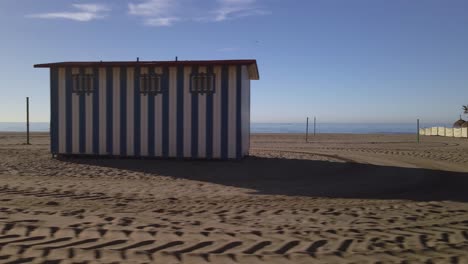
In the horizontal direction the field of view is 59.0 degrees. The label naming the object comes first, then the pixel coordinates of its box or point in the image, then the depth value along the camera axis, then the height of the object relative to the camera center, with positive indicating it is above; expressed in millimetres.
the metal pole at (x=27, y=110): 21102 +681
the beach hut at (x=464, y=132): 36297 -733
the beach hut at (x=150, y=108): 13156 +499
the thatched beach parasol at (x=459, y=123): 43144 +72
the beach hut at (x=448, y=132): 39750 -812
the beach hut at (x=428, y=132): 46741 -950
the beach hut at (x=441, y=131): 42138 -774
